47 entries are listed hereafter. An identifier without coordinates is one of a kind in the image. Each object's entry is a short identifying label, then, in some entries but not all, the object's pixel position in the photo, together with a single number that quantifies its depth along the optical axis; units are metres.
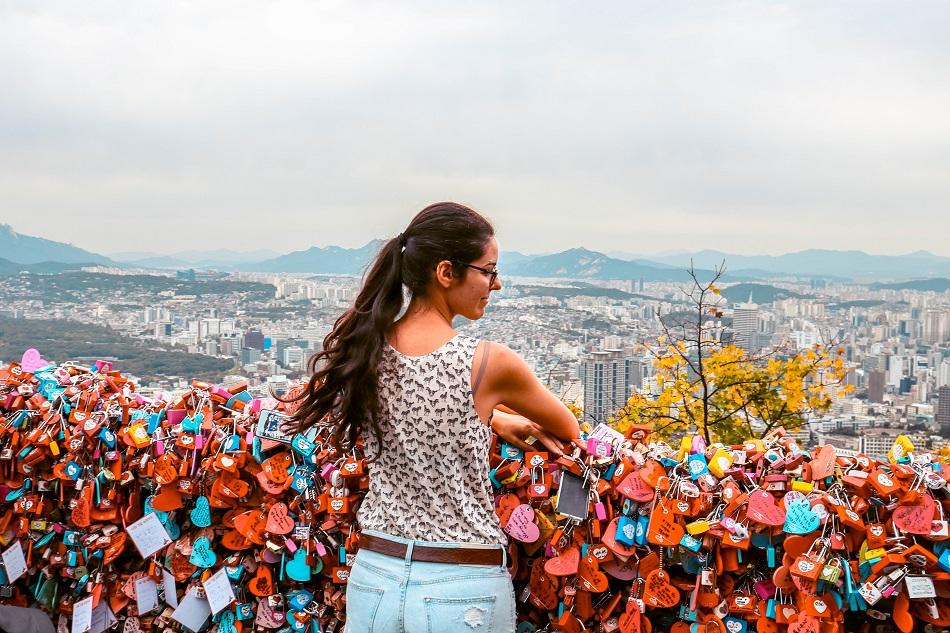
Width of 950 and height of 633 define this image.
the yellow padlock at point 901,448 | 2.01
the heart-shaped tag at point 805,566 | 1.87
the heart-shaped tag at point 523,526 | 2.11
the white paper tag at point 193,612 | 2.66
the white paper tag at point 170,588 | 2.71
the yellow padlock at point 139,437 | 2.66
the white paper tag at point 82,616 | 2.82
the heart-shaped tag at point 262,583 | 2.54
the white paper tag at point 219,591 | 2.59
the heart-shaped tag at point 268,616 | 2.56
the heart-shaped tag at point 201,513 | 2.60
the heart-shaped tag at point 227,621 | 2.65
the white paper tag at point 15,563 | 2.95
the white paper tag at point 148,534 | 2.68
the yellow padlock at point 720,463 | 2.02
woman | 1.69
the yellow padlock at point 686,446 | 2.09
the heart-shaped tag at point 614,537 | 2.06
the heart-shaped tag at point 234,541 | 2.55
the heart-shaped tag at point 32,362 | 3.21
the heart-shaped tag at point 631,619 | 2.07
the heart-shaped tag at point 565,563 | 2.11
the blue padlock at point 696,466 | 2.03
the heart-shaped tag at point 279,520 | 2.41
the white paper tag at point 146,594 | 2.75
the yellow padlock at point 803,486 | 1.93
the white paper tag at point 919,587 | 1.85
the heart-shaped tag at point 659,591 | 2.04
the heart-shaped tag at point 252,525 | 2.46
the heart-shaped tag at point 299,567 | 2.44
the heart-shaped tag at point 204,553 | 2.62
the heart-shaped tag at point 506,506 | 2.14
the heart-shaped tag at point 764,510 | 1.90
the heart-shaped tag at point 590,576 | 2.11
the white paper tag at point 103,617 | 2.84
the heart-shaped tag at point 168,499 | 2.62
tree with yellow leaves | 6.11
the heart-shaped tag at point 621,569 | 2.11
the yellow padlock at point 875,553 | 1.87
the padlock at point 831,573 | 1.88
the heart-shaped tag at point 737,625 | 2.01
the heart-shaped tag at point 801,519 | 1.90
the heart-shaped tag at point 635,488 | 2.04
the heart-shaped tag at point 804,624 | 1.90
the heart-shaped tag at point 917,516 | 1.84
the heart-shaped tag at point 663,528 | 2.01
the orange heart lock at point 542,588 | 2.17
